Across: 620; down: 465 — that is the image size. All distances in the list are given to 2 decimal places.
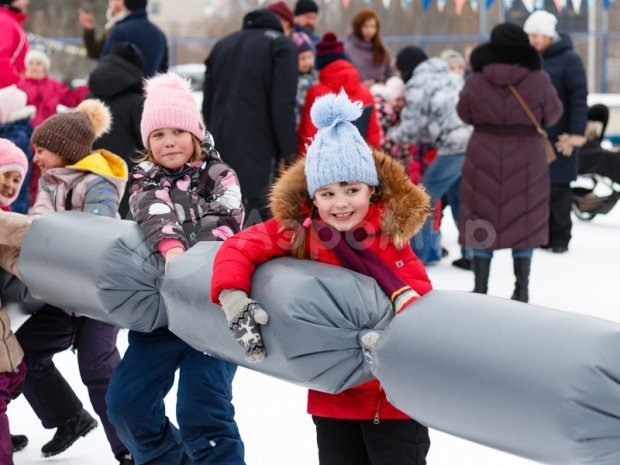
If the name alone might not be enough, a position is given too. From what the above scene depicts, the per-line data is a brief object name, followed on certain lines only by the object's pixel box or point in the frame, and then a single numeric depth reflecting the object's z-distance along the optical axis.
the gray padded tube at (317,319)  3.92
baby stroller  14.95
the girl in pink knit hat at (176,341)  4.92
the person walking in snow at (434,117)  11.30
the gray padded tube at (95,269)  4.97
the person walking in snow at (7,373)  5.35
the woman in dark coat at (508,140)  9.49
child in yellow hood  5.91
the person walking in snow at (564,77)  11.62
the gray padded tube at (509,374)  3.03
